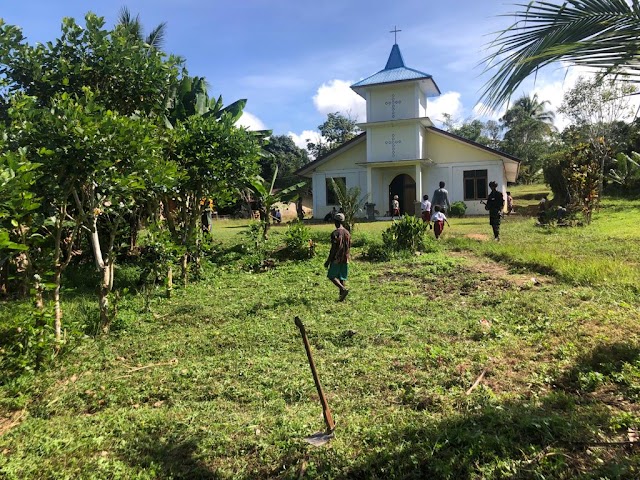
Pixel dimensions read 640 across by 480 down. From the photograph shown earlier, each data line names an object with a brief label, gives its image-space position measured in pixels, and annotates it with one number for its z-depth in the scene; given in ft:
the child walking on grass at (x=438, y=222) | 41.42
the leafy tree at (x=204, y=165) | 28.73
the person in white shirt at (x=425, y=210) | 49.98
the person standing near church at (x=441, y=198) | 44.63
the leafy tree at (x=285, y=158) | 126.21
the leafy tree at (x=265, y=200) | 38.42
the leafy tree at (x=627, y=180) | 36.22
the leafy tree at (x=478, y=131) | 169.99
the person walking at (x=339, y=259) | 23.85
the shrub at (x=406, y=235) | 35.65
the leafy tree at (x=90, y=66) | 20.25
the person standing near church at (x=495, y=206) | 38.68
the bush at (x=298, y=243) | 36.65
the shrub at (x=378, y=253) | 34.75
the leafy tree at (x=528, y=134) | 146.82
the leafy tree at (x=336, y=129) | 139.64
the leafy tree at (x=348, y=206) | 41.88
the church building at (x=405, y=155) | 75.10
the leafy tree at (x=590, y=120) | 86.20
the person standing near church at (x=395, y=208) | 66.18
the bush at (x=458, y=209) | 72.84
